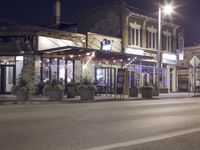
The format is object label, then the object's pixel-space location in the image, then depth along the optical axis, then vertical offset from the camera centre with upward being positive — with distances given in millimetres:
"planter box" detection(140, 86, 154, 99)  30644 -654
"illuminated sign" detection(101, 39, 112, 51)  36469 +3755
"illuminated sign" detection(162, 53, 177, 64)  44538 +3132
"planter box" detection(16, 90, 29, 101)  25344 -766
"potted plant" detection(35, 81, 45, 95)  30297 -288
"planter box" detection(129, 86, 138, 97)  31575 -514
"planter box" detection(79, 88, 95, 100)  26234 -643
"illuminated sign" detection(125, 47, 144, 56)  39225 +3497
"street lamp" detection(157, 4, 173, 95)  33562 +6466
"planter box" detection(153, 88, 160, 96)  34125 -639
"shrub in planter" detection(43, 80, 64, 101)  25312 -378
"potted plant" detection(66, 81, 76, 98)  28688 -411
